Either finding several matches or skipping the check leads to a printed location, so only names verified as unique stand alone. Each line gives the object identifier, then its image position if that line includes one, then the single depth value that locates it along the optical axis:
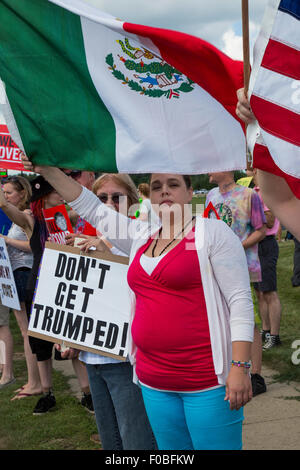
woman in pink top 2.68
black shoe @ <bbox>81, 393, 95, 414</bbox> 5.38
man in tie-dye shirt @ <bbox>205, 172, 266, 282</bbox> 5.22
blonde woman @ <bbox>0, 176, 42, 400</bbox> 5.96
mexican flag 2.89
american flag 2.09
